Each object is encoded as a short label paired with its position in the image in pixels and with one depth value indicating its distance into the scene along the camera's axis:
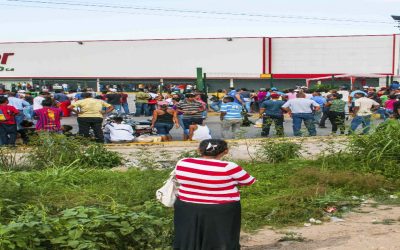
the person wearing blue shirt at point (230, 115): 15.36
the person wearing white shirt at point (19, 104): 16.80
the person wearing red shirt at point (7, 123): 13.83
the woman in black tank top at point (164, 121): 15.41
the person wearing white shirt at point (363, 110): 15.82
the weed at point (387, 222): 7.11
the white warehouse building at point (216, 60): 45.03
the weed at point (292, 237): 6.51
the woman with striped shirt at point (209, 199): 4.92
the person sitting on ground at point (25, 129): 14.79
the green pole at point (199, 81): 28.35
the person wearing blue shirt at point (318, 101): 20.59
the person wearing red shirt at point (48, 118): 13.41
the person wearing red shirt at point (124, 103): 25.70
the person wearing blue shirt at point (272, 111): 15.92
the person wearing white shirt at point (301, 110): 15.48
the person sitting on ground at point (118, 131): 14.74
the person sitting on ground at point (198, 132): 14.43
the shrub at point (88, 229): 5.08
